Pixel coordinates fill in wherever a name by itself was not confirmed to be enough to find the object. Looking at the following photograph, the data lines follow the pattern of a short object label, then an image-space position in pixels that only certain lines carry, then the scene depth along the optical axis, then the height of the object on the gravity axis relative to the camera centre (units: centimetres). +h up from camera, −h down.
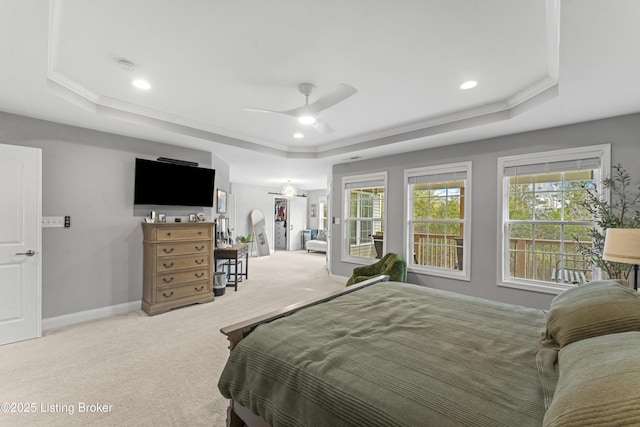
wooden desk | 501 -70
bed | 91 -65
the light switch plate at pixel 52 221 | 327 -10
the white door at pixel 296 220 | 1062 -20
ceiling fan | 216 +91
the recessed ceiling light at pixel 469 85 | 268 +124
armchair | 411 -79
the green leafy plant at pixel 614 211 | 274 +6
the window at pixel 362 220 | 548 -9
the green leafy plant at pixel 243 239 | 607 -54
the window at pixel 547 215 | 328 +2
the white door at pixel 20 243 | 288 -32
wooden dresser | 379 -71
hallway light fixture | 818 +69
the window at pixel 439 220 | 413 -6
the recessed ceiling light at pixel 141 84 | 269 +123
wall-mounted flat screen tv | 396 +43
